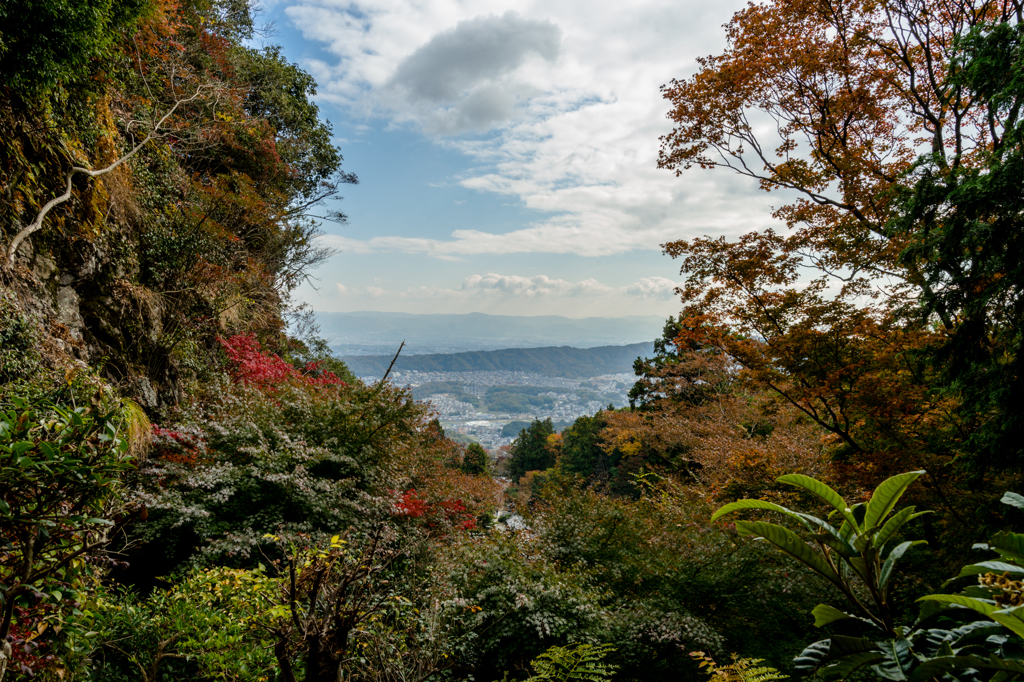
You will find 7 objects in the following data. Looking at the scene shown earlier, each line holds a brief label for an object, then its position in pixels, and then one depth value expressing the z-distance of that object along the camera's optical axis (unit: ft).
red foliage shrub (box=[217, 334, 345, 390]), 26.81
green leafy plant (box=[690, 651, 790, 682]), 7.75
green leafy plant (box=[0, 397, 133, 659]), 5.18
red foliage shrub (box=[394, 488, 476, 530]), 20.30
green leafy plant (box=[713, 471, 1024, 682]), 3.55
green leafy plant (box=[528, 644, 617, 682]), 9.19
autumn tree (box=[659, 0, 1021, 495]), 14.58
